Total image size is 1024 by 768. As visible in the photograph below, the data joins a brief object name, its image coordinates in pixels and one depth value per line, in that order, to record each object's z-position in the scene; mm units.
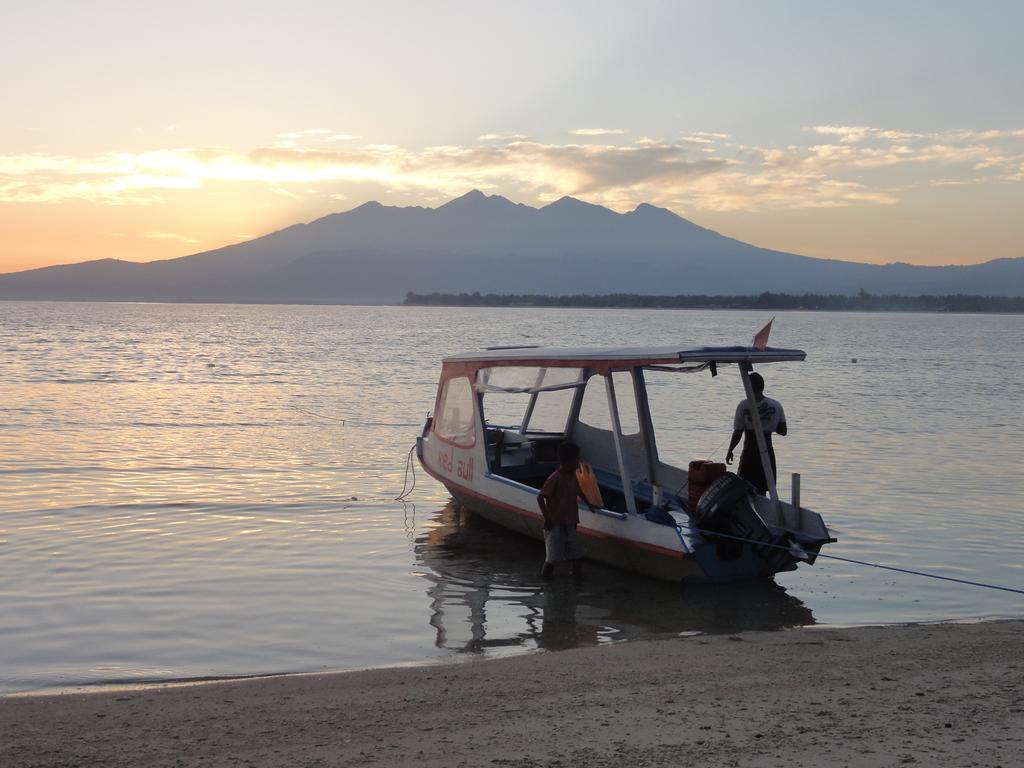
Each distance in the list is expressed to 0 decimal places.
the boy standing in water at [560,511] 11062
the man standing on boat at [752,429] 11484
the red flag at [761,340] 10336
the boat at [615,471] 10492
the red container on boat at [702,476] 11055
